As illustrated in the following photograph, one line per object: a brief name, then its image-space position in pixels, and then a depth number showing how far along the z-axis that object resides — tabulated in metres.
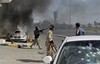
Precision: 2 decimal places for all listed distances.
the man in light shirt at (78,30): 13.42
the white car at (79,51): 6.07
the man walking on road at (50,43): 14.16
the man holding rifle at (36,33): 23.29
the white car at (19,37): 32.78
